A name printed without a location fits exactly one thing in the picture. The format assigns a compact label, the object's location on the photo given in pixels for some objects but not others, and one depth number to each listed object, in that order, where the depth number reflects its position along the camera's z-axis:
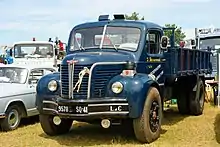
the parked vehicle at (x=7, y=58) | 15.93
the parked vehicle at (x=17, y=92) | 9.64
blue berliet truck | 7.71
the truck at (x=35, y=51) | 15.12
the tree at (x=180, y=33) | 51.41
